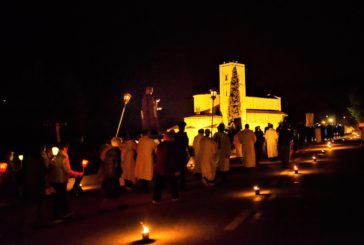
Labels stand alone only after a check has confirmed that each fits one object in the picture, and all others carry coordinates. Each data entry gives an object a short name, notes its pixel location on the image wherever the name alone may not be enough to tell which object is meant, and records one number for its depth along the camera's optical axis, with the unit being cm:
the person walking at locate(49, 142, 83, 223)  1244
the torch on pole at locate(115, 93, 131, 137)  2915
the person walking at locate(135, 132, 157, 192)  1725
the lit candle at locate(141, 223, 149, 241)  875
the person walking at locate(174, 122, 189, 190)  1767
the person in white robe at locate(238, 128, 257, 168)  2544
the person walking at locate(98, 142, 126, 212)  1334
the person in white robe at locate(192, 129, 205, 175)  2053
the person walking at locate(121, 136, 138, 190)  1870
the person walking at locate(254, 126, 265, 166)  2773
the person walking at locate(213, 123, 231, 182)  1995
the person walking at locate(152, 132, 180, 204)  1459
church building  12688
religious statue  1922
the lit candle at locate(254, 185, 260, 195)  1474
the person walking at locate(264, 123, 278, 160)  2981
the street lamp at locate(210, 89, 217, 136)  3792
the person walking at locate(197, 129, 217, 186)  1884
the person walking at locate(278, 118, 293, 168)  2406
